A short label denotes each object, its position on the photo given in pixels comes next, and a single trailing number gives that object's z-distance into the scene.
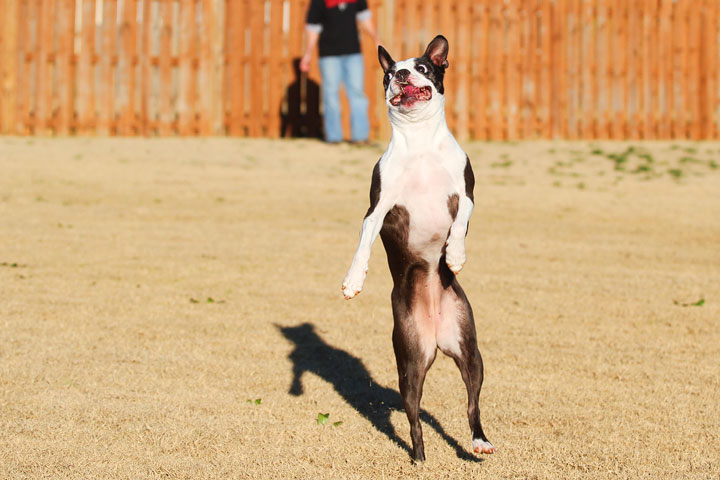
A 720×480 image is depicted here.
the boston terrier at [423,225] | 7.77
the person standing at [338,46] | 28.75
